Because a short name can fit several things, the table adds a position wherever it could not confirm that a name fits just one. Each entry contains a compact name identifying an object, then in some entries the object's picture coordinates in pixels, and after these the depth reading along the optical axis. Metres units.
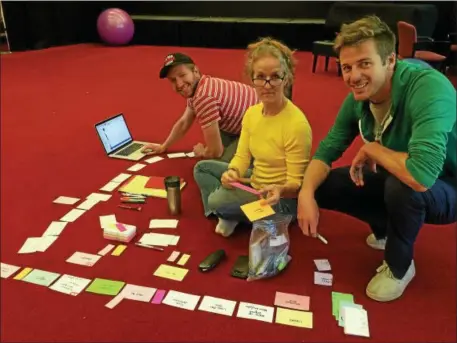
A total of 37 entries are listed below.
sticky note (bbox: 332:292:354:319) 1.66
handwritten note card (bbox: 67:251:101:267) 1.95
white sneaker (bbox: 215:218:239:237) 2.14
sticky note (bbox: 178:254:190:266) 1.95
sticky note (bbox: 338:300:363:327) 1.61
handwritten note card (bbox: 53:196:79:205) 2.47
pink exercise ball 8.20
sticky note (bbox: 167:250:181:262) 1.98
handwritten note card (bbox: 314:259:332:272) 1.90
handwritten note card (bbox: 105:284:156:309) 1.71
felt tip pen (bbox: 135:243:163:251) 2.05
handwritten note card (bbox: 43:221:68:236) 2.17
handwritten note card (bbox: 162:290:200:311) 1.70
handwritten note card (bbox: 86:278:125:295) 1.77
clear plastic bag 1.82
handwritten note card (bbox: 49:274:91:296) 1.77
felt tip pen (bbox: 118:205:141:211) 2.41
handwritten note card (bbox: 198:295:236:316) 1.66
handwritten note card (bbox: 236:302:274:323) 1.63
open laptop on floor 3.09
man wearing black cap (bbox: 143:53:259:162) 2.44
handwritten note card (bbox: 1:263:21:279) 1.86
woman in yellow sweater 1.82
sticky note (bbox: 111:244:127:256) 2.02
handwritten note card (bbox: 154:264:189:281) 1.86
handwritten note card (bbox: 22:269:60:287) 1.81
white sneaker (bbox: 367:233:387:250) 2.03
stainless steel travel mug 2.31
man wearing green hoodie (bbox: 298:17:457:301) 1.48
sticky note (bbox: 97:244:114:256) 2.02
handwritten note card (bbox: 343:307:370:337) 1.55
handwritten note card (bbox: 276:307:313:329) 1.60
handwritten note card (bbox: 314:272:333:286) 1.81
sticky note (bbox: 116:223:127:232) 2.13
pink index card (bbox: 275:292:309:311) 1.69
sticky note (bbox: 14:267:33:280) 1.84
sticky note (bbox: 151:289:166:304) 1.72
